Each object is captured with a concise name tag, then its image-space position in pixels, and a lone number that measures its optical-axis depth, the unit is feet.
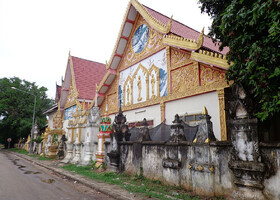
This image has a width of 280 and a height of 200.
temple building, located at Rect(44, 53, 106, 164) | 44.13
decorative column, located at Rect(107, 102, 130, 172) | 30.55
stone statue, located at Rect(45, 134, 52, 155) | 65.55
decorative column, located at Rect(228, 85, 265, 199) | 15.06
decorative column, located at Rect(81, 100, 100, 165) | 40.01
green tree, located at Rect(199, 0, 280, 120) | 14.03
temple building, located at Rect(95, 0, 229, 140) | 28.40
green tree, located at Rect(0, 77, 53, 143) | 109.19
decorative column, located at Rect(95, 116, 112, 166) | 35.83
